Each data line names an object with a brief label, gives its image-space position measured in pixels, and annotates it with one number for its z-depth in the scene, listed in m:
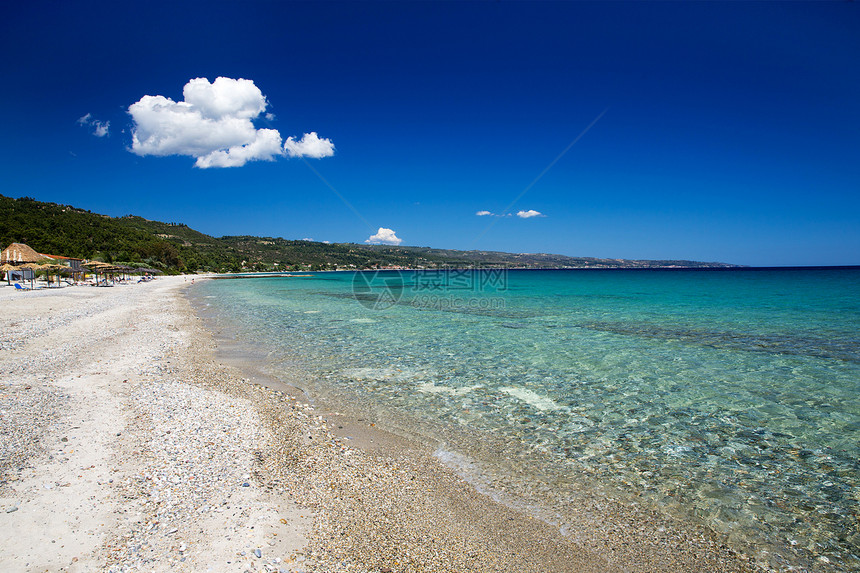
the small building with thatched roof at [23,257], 47.62
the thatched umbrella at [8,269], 41.41
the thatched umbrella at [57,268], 44.76
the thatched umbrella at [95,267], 45.37
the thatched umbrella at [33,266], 40.16
